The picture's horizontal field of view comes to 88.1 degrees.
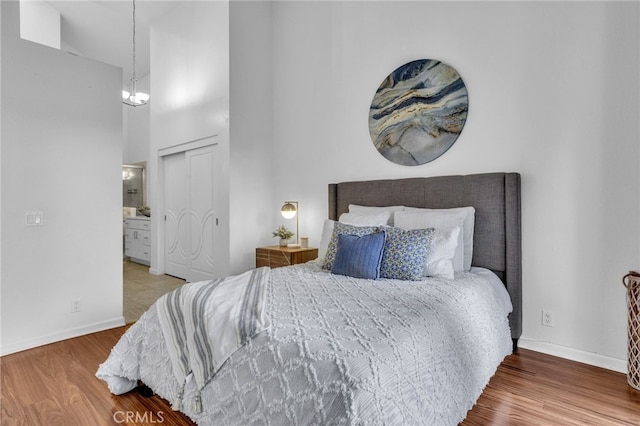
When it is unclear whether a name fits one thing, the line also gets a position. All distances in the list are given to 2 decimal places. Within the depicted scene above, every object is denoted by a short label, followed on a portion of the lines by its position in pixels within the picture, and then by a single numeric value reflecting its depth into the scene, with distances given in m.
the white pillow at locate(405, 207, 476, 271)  2.55
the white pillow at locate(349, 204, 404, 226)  2.89
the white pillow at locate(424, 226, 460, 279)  2.26
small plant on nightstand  3.86
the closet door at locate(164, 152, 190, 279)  4.93
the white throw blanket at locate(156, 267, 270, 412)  1.42
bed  1.11
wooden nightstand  3.55
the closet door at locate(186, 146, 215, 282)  4.43
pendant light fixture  4.91
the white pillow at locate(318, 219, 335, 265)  2.78
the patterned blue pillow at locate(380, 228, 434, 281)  2.18
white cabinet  5.91
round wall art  2.85
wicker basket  1.96
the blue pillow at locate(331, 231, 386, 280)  2.20
